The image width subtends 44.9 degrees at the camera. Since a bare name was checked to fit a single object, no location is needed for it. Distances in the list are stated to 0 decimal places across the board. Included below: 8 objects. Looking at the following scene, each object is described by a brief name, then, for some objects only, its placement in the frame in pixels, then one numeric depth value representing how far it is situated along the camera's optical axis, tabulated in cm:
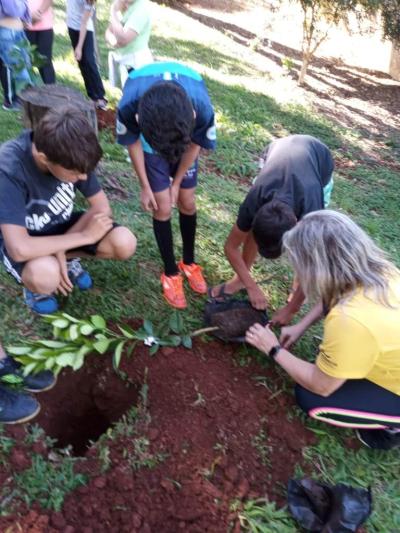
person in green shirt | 464
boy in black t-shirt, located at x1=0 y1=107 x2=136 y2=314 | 201
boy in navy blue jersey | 208
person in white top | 496
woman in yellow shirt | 187
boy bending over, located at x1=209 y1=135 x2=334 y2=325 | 224
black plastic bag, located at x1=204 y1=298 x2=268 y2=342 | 256
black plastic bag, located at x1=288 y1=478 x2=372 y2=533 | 191
